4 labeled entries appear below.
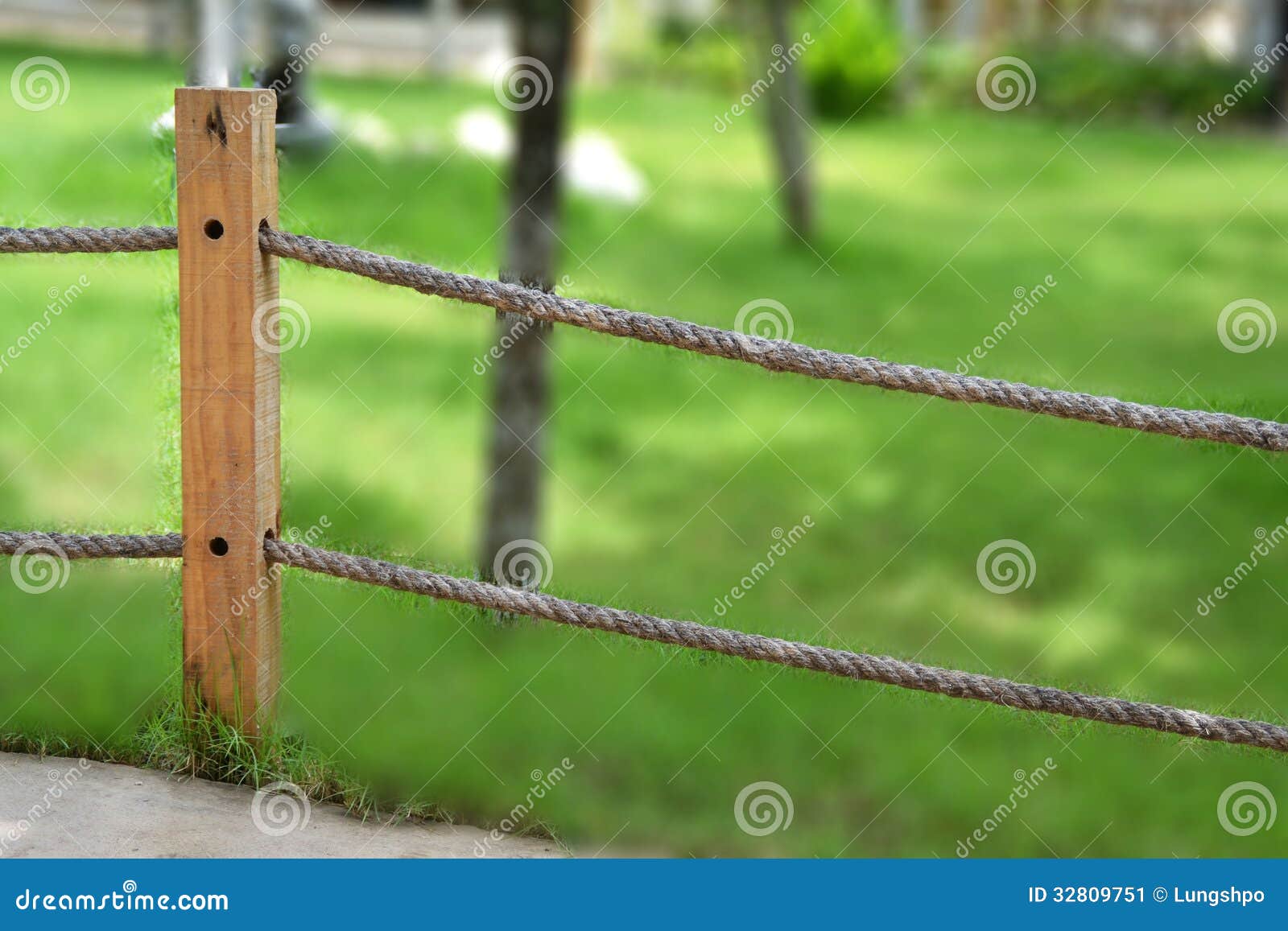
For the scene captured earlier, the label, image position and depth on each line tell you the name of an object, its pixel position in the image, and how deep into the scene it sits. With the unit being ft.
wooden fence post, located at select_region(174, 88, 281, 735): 13.42
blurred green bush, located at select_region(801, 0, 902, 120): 75.25
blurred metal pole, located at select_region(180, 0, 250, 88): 18.42
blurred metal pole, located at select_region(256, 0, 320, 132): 22.87
